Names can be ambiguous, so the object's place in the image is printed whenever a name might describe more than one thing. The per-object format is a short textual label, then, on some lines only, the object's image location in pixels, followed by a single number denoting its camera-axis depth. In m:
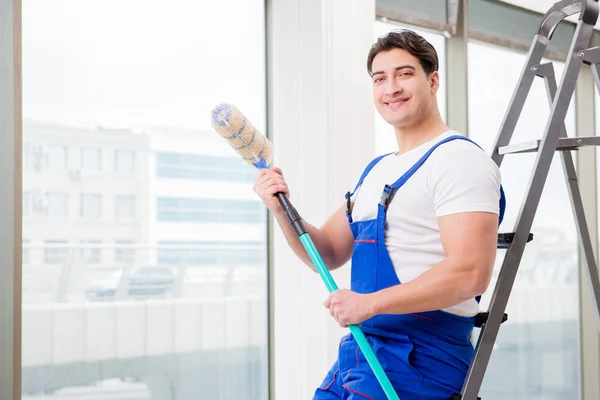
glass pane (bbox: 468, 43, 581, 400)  3.31
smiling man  1.41
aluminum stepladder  1.60
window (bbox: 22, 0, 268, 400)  2.08
